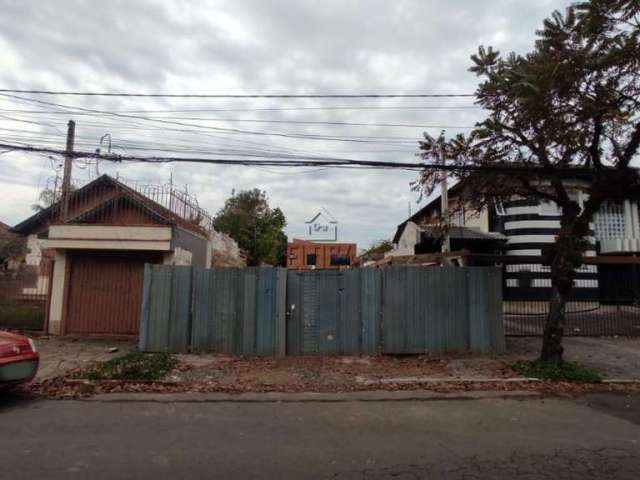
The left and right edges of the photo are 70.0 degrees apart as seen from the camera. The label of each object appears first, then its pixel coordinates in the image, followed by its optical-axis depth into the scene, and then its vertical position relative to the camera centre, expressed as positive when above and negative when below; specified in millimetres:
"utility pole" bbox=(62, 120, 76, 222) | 14555 +3394
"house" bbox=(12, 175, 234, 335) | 13117 +998
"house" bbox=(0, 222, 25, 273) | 22156 +1934
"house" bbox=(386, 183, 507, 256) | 20484 +2533
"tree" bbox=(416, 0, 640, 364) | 8211 +3388
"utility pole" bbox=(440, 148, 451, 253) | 11630 +2035
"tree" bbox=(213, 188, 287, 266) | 43844 +6315
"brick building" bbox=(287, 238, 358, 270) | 22422 +1807
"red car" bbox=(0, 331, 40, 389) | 6570 -1058
